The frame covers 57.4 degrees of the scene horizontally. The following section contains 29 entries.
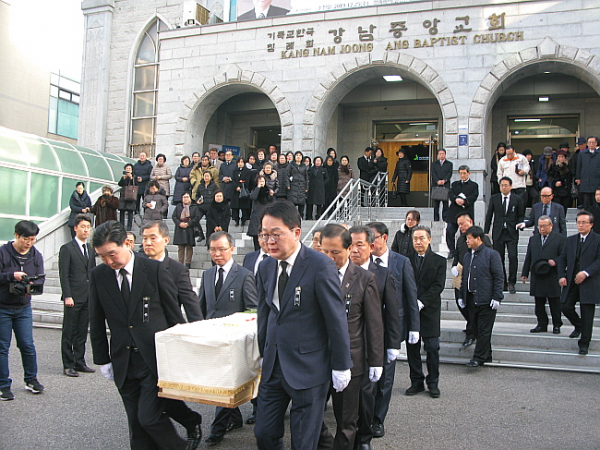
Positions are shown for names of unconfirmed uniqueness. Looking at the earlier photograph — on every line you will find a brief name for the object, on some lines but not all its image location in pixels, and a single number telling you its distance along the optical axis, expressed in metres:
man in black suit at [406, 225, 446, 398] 6.38
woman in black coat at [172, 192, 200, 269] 12.45
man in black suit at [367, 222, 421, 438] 5.66
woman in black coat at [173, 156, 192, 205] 15.37
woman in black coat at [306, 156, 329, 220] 14.33
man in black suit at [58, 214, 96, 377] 7.16
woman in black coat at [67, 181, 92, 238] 14.73
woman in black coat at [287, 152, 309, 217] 13.60
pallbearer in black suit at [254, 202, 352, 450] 3.57
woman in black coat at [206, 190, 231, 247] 12.89
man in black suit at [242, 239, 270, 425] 6.52
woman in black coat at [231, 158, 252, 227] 14.28
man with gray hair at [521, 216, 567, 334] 8.30
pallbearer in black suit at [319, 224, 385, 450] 4.12
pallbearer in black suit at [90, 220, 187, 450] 3.92
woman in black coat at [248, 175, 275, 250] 12.50
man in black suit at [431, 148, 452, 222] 13.50
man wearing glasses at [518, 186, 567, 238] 9.82
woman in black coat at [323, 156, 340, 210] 15.02
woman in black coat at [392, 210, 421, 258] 7.90
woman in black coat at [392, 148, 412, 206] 15.76
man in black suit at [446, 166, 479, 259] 11.34
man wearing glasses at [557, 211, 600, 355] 7.51
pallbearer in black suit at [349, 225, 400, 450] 4.65
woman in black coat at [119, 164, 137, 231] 15.48
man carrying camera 5.98
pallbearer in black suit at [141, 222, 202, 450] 4.25
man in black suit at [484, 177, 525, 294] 10.20
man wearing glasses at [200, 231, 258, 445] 5.60
